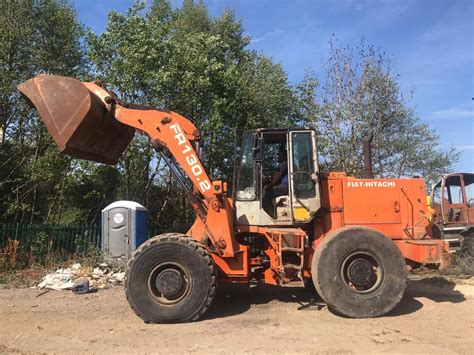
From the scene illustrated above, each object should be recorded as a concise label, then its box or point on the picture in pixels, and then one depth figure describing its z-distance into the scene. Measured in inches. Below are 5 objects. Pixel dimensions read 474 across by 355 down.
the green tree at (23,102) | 578.2
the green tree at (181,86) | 568.1
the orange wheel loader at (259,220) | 289.3
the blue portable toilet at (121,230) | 464.8
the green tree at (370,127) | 700.0
